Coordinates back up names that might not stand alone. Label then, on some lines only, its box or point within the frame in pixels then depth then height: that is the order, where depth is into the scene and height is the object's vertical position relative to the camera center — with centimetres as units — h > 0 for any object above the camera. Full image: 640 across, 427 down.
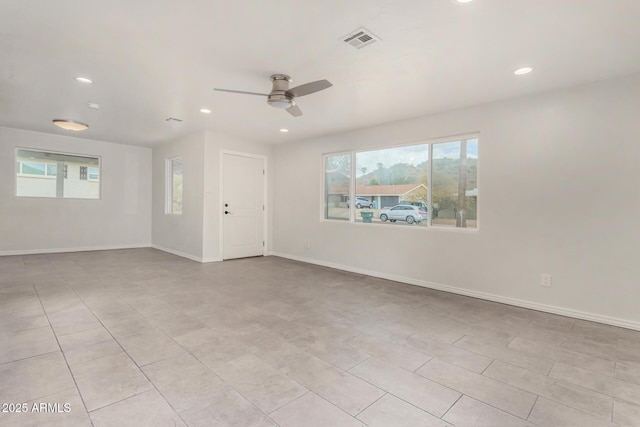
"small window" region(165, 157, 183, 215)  671 +55
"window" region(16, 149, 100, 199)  620 +72
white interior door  608 +9
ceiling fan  304 +119
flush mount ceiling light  507 +143
